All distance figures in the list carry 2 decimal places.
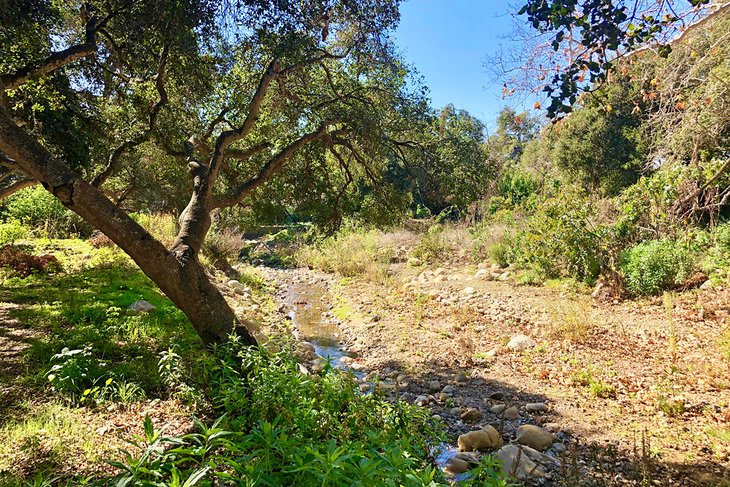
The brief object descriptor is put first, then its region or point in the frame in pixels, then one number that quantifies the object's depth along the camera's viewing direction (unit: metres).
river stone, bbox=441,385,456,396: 5.74
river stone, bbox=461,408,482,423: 4.88
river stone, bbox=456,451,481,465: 3.84
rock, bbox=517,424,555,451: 4.16
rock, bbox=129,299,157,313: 6.25
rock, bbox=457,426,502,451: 4.12
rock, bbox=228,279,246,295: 10.92
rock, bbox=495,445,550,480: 3.53
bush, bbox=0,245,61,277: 7.61
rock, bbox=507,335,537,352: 6.91
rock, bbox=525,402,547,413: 5.00
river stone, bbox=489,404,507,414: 5.04
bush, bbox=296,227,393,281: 14.03
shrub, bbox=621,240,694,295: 7.77
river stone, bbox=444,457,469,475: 3.68
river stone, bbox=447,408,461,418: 5.02
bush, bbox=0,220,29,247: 9.12
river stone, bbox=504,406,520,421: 4.87
